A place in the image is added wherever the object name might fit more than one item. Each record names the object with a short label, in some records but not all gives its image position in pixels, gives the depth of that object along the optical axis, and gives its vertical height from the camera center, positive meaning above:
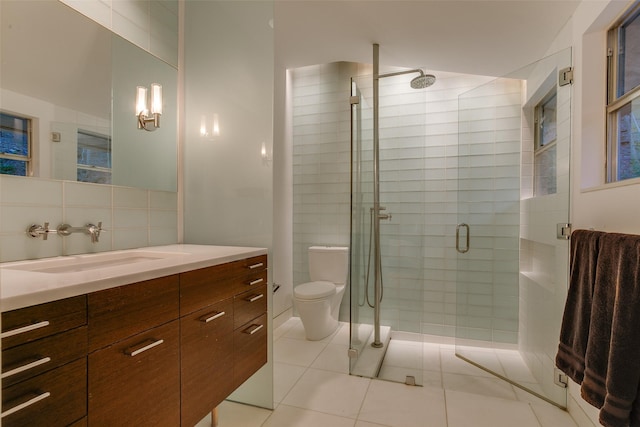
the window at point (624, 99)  1.32 +0.52
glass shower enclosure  2.11 -0.09
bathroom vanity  0.71 -0.40
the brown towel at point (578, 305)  1.23 -0.40
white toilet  2.60 -0.71
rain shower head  2.43 +1.08
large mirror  1.20 +0.51
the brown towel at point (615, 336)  0.98 -0.43
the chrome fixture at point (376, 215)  2.41 -0.03
